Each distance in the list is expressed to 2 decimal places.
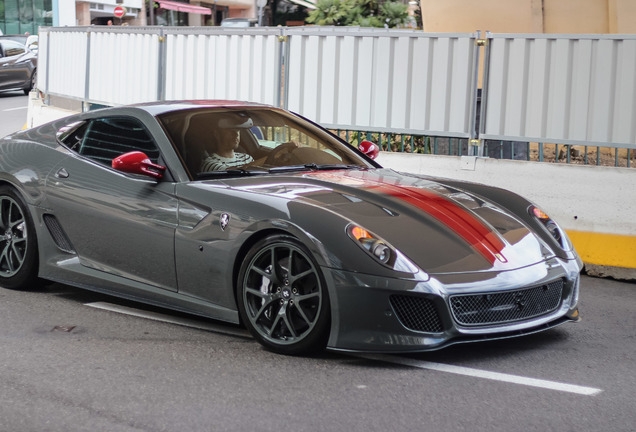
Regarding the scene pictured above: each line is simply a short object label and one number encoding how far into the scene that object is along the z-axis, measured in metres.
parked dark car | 29.27
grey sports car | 4.92
